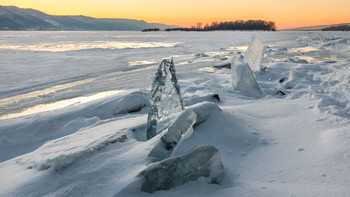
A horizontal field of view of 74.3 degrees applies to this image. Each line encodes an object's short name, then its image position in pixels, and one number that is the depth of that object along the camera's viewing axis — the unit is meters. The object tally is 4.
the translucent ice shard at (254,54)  4.72
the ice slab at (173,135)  1.42
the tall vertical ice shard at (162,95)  1.89
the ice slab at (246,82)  3.52
